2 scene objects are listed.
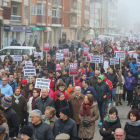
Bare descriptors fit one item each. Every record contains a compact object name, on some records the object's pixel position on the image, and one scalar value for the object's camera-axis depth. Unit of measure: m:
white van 43.84
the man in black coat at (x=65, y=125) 11.33
